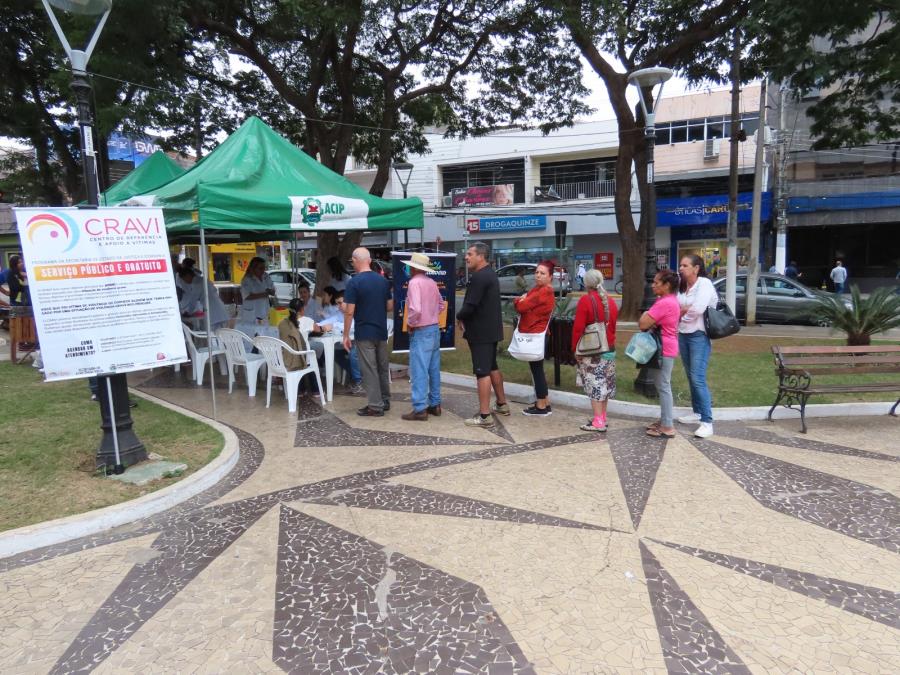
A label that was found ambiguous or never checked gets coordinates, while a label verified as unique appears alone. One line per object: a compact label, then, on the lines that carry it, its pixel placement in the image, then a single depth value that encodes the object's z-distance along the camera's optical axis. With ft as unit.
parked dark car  47.52
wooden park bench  19.75
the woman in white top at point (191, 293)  28.86
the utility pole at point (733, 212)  45.88
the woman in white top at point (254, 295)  27.99
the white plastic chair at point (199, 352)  26.16
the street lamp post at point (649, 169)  23.36
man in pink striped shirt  19.60
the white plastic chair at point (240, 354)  23.86
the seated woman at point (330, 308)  25.60
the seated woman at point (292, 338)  21.91
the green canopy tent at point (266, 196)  19.65
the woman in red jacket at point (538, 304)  19.70
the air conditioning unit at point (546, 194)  102.68
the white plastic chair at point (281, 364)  21.77
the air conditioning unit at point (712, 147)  87.81
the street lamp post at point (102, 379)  14.64
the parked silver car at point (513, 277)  77.36
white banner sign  13.53
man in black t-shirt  19.26
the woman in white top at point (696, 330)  18.17
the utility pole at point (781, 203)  77.61
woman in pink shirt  17.78
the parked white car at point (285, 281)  68.64
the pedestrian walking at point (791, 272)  75.19
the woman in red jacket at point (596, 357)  18.40
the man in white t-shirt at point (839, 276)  66.95
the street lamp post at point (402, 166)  61.00
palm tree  28.27
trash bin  23.80
